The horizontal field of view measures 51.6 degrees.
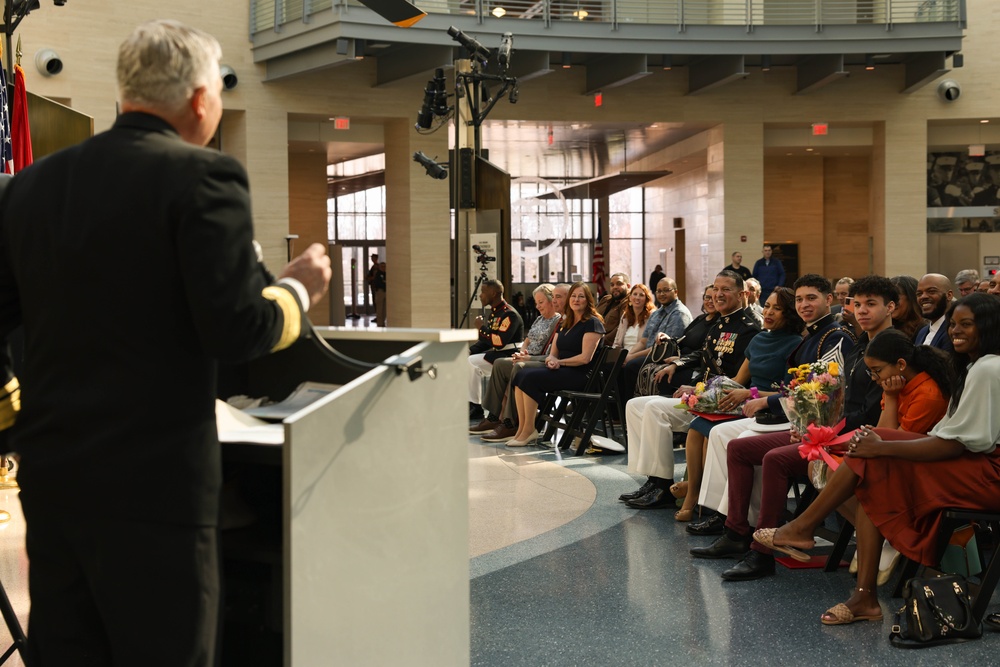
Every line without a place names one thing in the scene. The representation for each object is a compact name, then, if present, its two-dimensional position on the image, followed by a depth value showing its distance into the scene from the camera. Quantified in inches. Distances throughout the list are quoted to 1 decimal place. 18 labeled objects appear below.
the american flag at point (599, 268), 879.9
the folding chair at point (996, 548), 150.7
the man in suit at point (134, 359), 68.6
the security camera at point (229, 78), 707.2
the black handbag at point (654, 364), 303.6
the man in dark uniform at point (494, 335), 405.7
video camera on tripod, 525.7
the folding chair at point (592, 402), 323.0
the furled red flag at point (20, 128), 256.7
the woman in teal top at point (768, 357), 222.1
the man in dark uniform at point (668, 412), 243.3
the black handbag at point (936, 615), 146.1
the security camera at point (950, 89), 782.5
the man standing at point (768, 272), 738.2
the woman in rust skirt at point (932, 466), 152.6
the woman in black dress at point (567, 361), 340.2
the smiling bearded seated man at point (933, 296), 257.4
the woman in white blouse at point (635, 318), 371.6
